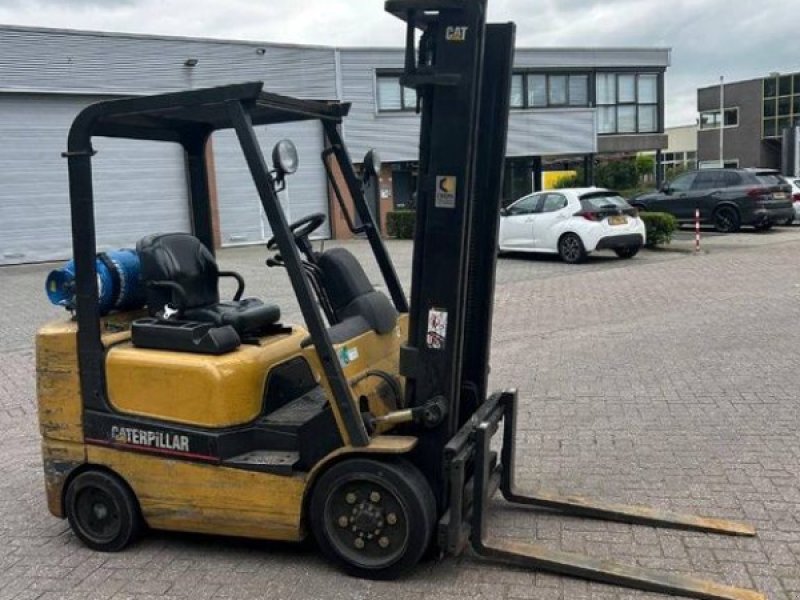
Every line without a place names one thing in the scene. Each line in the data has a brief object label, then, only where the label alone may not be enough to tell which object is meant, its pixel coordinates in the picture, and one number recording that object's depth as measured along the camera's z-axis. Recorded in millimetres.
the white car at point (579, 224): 16656
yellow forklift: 3600
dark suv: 22422
